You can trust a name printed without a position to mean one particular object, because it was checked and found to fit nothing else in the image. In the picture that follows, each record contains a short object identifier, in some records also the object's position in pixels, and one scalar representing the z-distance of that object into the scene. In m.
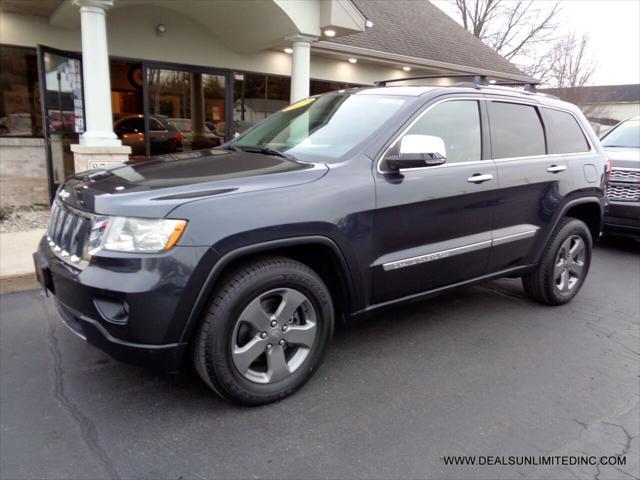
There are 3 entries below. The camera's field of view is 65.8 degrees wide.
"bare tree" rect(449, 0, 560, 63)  32.92
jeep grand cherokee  2.43
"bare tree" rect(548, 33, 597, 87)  31.33
